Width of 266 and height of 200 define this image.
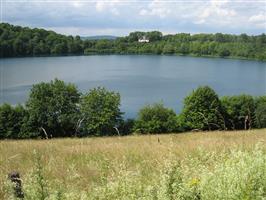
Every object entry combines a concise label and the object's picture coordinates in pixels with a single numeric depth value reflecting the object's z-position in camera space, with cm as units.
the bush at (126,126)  4916
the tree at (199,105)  4853
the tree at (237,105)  5207
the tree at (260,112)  4534
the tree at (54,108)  4888
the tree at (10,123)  4741
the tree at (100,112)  4866
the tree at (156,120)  4912
